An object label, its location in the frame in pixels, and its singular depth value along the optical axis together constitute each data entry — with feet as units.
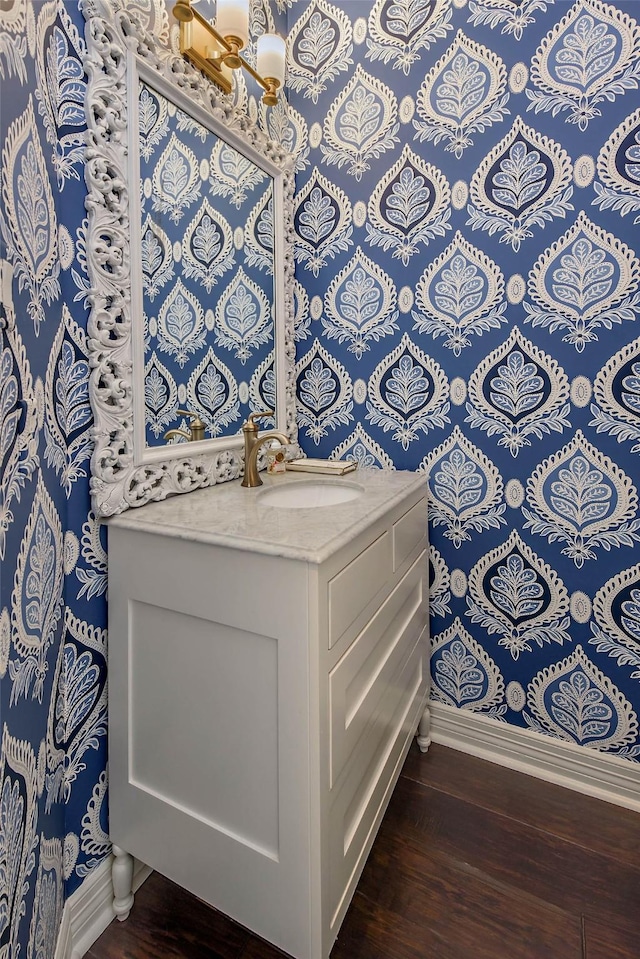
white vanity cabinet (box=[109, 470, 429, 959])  2.79
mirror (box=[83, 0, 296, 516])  3.35
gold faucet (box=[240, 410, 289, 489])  4.53
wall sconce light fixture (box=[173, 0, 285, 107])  3.85
